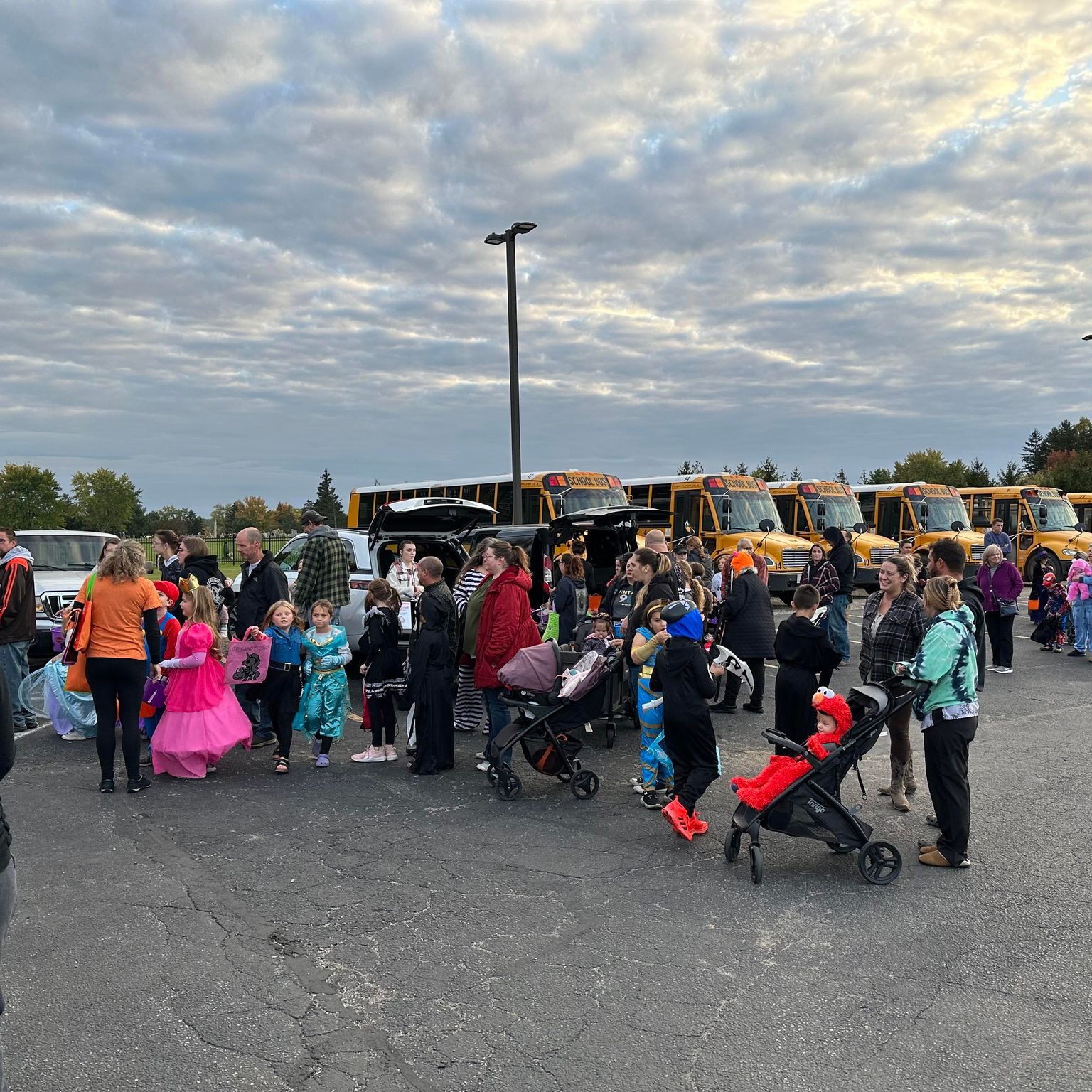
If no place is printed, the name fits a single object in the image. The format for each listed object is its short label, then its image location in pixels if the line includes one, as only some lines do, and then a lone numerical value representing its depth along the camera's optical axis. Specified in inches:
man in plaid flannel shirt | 364.2
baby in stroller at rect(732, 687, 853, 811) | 205.3
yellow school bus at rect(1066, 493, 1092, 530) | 1280.3
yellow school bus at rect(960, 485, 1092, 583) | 994.1
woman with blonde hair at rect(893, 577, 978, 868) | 206.4
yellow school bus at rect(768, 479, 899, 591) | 971.9
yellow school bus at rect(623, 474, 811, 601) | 828.6
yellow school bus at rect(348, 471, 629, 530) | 861.8
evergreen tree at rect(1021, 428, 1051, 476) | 3614.7
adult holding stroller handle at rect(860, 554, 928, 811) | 250.7
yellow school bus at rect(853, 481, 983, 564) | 1006.4
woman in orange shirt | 259.8
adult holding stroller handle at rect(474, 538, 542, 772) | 294.5
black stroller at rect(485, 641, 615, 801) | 263.6
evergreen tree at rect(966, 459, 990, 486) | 3243.1
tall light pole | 723.4
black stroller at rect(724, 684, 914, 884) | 199.6
